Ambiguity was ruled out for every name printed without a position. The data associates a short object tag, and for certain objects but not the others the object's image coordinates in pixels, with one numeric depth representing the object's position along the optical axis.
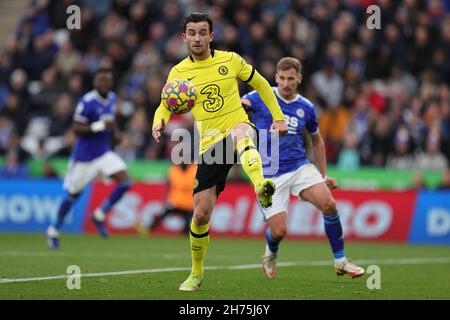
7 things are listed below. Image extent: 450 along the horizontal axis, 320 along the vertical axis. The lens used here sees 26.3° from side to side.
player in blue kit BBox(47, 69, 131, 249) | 15.86
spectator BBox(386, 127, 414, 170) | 19.75
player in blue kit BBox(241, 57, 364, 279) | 10.62
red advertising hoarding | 18.50
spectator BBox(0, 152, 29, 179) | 21.28
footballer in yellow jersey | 9.11
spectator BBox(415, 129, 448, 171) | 19.56
